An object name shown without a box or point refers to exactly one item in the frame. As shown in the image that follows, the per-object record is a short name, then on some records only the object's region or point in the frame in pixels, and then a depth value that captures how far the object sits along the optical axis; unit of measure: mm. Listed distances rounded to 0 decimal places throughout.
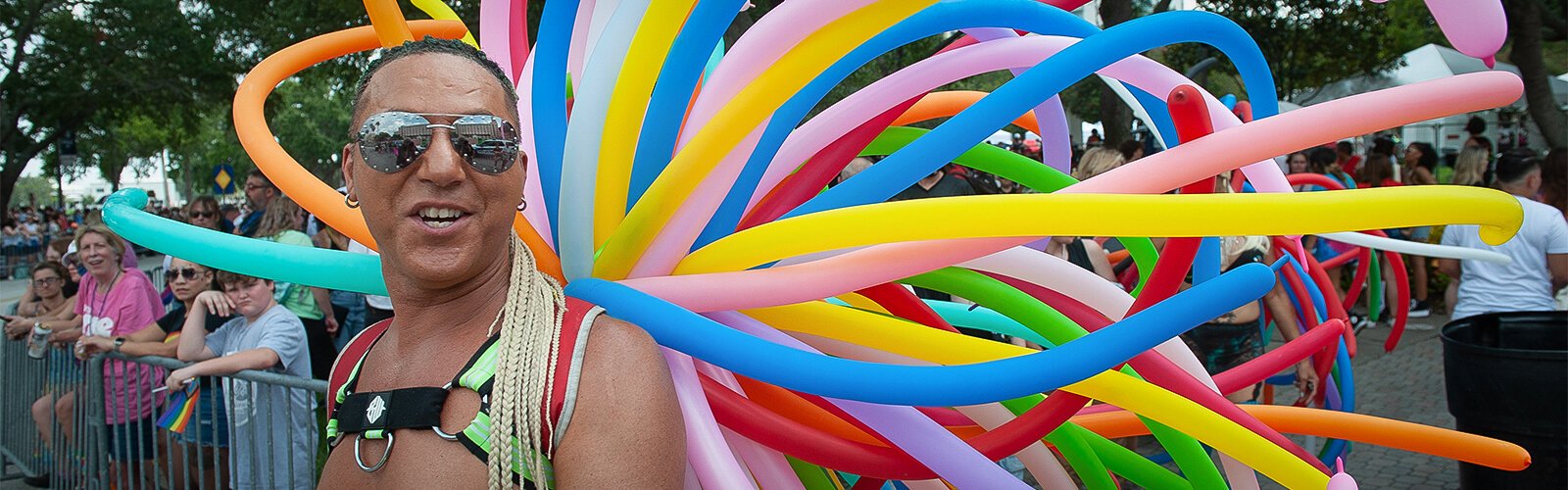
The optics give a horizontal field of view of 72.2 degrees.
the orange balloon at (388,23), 1965
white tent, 13477
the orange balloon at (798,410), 1898
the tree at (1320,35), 15766
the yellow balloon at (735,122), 1755
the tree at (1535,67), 9883
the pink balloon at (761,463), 1829
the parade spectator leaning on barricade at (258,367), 4020
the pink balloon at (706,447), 1569
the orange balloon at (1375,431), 1961
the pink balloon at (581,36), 2139
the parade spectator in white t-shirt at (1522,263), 4883
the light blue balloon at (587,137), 1742
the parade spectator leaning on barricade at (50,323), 5602
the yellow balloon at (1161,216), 1342
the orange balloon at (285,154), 1952
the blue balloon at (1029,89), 1646
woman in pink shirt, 4793
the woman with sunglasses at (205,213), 7363
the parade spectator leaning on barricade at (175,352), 4297
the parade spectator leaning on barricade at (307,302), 5621
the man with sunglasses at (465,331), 1421
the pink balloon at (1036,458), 2115
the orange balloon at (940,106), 2510
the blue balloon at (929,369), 1363
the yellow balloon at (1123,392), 1768
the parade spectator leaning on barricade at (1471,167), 8750
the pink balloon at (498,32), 2105
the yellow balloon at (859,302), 2361
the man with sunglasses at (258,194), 7859
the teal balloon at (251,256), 1893
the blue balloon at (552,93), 1818
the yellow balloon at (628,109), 1781
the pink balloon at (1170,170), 1502
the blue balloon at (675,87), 1731
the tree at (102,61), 19891
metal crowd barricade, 4055
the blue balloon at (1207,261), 2182
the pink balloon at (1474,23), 1642
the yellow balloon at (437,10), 2444
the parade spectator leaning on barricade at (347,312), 6609
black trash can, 4055
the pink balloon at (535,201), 1892
